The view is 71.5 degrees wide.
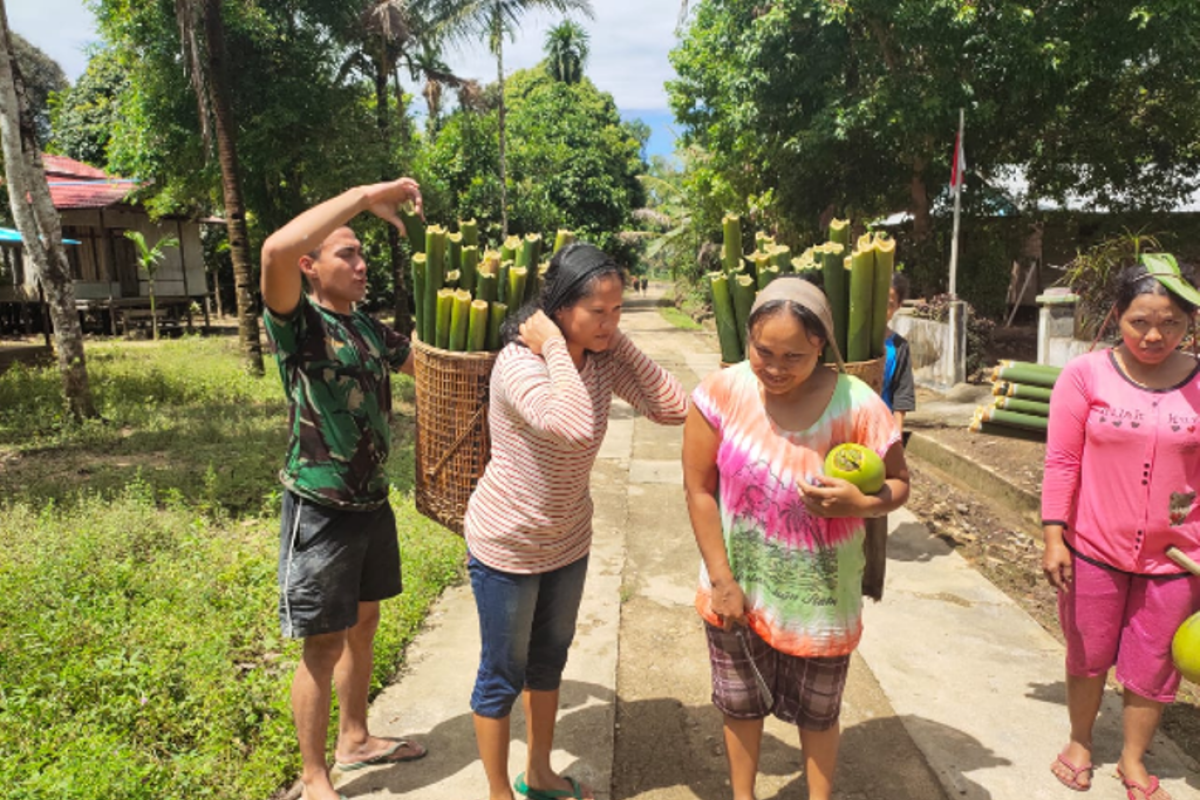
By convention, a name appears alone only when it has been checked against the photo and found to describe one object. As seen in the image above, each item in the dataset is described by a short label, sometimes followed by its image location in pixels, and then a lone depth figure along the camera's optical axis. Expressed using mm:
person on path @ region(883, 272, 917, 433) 4316
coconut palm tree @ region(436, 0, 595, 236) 17984
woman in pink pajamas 2523
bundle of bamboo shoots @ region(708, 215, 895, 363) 2498
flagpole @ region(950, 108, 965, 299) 11250
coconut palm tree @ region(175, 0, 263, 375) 11430
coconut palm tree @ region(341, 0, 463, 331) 15148
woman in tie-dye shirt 2109
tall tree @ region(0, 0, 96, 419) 7910
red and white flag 11498
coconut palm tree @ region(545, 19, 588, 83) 47719
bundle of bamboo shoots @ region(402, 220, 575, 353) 2643
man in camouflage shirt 2438
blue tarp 15281
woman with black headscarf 2227
